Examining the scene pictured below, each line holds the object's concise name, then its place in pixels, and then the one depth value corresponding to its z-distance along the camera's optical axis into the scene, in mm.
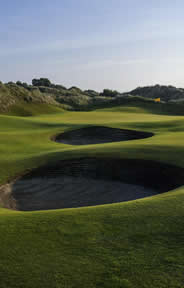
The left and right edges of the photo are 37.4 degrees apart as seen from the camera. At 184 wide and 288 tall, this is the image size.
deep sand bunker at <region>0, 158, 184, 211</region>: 13727
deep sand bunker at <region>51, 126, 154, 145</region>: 32612
